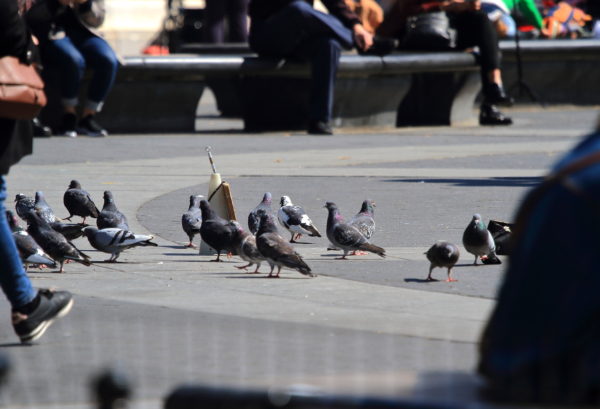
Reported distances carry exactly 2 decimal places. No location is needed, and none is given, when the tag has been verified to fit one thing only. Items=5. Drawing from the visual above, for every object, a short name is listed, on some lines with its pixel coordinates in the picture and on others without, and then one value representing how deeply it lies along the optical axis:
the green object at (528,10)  45.25
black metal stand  40.31
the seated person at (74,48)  33.06
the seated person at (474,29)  37.84
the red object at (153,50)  55.59
